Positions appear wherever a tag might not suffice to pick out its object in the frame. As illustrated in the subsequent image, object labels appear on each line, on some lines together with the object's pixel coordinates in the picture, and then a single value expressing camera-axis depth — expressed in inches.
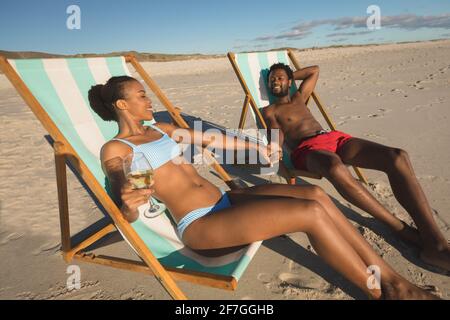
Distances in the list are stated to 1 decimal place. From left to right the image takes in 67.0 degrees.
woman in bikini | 69.2
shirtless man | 88.7
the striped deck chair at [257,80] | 144.1
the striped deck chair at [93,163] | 68.3
